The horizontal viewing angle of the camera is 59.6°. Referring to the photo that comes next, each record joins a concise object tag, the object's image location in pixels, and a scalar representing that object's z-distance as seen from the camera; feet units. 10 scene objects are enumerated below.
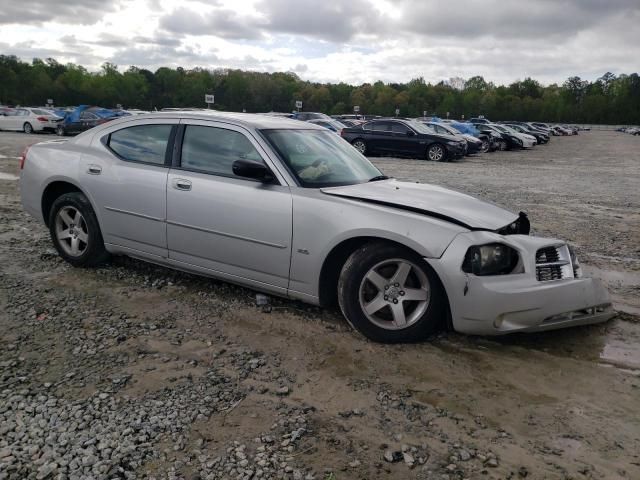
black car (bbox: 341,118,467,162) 69.05
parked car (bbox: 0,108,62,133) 91.50
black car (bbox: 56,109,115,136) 85.30
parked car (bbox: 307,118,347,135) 82.59
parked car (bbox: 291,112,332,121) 95.82
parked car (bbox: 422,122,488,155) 79.30
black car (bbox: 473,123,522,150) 102.07
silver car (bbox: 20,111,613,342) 11.77
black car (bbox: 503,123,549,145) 139.85
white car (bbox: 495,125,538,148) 106.83
